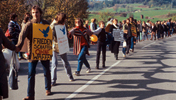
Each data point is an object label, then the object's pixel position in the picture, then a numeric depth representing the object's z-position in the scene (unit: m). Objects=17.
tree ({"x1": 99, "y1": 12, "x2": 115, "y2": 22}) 72.56
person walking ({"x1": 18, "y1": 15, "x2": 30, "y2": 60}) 11.33
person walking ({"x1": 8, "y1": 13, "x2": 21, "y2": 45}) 11.05
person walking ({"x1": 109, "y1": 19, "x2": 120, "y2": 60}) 11.93
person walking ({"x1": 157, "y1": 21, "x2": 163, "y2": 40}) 28.38
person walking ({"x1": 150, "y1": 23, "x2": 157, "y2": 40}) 27.68
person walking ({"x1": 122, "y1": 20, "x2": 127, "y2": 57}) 13.88
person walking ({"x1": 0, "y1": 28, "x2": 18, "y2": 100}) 4.66
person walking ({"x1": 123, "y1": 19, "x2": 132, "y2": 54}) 14.41
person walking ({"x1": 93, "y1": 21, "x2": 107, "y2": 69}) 10.29
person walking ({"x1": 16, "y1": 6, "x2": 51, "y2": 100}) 5.65
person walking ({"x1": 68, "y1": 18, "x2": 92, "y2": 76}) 8.69
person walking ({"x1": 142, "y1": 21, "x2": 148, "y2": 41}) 27.19
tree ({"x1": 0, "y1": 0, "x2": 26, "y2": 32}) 15.61
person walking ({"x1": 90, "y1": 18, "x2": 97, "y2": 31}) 19.19
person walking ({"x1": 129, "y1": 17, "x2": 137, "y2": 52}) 15.15
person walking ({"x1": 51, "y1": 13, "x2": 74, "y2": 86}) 7.14
